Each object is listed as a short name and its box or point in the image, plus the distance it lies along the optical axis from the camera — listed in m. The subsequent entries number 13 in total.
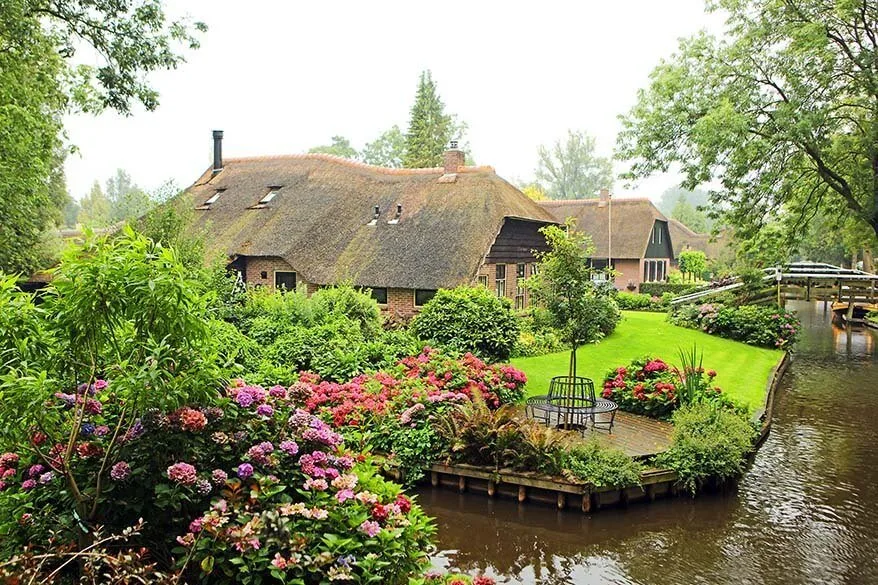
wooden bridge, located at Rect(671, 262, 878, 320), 28.62
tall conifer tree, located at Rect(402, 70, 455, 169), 49.53
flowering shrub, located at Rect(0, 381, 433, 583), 4.71
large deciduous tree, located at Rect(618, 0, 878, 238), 18.98
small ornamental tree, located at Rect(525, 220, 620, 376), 11.99
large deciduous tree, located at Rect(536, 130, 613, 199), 77.75
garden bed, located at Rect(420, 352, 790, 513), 10.22
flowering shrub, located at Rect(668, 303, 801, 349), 24.33
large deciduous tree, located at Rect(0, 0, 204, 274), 16.33
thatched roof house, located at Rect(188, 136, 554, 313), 24.48
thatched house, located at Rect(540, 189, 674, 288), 44.88
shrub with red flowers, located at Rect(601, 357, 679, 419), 13.78
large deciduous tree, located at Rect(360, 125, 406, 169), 70.12
